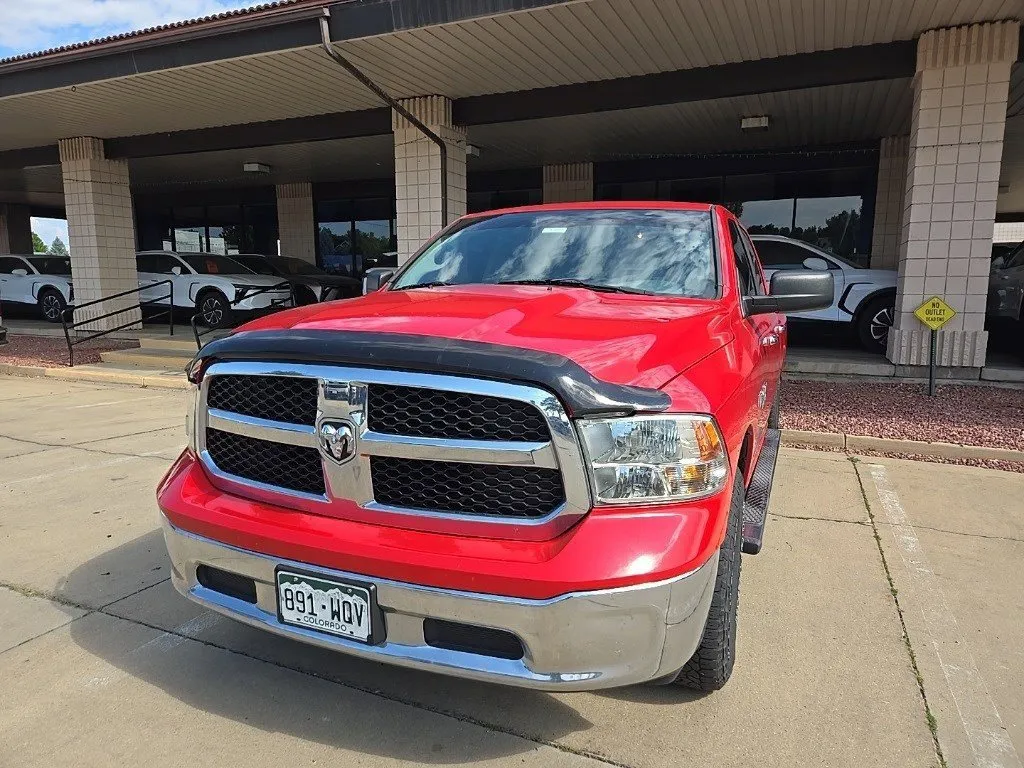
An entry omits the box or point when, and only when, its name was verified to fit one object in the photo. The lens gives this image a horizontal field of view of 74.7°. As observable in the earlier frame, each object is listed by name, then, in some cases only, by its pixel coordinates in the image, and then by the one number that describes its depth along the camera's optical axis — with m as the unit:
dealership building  7.61
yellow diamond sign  7.46
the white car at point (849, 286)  9.45
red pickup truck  1.76
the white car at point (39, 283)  16.03
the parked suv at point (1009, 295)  8.55
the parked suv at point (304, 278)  13.69
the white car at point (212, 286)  13.01
